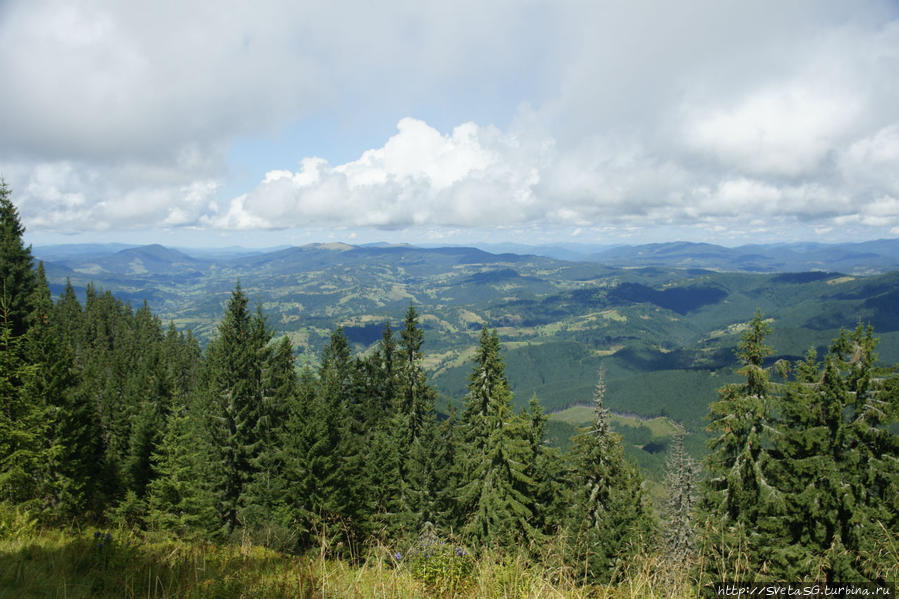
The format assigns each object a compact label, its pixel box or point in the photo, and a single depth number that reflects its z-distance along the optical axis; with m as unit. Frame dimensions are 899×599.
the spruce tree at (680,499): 32.34
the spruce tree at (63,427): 20.42
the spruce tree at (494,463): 20.59
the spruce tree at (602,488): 20.86
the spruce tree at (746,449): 16.22
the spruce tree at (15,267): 33.91
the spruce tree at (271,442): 22.06
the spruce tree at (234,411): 23.94
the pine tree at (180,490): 21.47
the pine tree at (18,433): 18.59
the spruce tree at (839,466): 14.16
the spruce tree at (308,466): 21.17
